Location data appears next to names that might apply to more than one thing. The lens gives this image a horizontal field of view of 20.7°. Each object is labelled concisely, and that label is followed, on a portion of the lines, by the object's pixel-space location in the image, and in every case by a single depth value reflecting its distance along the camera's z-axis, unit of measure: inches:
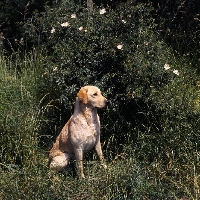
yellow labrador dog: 237.1
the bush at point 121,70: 255.6
